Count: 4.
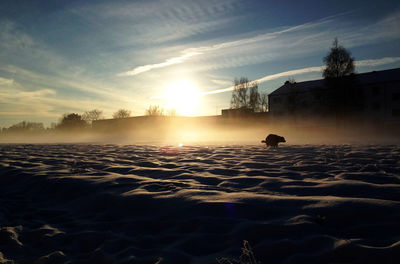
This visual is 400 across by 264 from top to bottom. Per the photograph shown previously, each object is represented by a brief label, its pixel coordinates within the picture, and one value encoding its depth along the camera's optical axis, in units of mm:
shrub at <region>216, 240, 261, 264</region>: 1858
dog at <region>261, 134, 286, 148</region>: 10070
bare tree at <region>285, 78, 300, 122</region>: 38844
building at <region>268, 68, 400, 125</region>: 30344
